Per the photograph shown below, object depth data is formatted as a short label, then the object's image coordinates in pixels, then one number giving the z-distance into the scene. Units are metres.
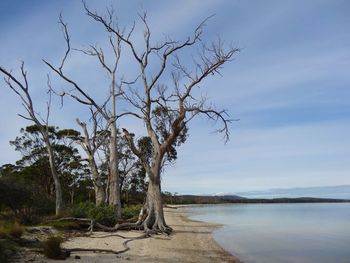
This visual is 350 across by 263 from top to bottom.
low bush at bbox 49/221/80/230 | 18.10
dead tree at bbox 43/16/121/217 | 26.14
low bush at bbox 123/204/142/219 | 27.64
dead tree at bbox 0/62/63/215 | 26.05
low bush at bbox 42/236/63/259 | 10.12
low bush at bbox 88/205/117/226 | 20.54
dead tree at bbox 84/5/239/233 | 20.95
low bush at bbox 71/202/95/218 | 21.41
